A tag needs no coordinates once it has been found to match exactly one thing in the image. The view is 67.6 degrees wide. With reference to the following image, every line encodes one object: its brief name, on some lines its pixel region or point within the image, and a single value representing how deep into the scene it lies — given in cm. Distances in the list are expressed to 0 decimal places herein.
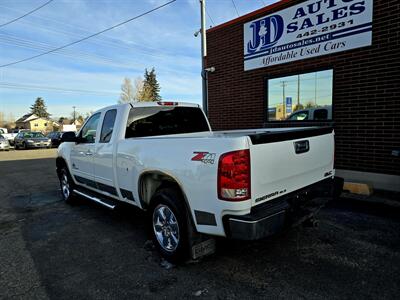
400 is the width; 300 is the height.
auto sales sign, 647
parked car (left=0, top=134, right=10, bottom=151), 2567
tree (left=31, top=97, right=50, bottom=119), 10825
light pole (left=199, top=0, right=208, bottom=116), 1008
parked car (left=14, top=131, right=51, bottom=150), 2533
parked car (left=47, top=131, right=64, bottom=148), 3025
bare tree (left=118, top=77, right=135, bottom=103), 5713
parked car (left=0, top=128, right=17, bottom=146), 3214
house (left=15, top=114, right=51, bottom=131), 9762
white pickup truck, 277
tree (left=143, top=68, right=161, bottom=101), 7278
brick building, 622
